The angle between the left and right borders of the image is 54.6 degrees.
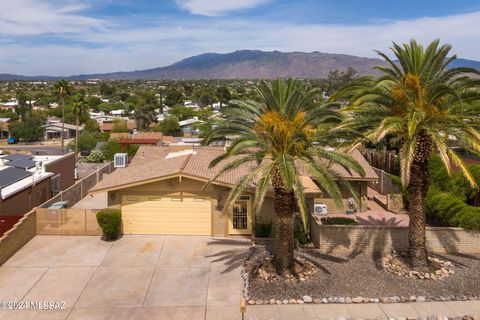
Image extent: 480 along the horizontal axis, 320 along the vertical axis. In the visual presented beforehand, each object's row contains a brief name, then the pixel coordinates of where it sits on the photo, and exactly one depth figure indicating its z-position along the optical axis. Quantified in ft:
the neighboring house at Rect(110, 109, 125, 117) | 380.58
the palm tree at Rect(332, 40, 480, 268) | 56.08
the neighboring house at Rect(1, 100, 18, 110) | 408.07
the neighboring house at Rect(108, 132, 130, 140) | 236.22
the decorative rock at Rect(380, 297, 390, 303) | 52.80
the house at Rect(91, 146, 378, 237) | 74.18
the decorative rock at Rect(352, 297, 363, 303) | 52.65
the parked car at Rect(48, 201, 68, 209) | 84.35
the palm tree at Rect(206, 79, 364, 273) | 55.01
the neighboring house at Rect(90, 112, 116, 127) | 318.20
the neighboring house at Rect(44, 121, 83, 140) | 291.99
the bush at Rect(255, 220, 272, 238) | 72.69
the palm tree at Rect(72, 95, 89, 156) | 208.33
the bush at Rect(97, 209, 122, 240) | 72.33
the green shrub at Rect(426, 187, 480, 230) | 66.99
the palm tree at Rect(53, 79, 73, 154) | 212.64
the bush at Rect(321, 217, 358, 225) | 77.00
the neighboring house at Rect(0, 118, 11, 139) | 291.99
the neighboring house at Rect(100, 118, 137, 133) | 286.46
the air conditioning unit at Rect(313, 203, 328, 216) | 87.19
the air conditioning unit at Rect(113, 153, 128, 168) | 124.88
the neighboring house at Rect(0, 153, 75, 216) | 84.48
